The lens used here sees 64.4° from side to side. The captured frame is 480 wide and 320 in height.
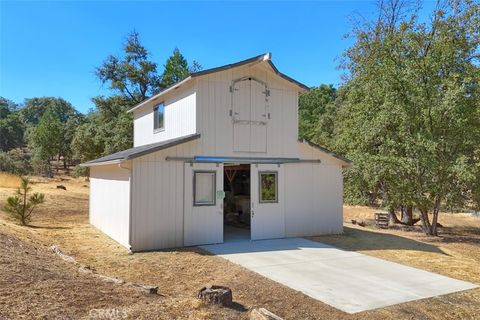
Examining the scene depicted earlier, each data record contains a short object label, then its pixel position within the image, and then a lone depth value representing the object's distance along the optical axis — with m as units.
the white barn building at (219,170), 10.44
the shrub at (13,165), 40.62
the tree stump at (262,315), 4.98
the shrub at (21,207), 14.12
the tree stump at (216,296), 5.58
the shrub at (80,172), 38.68
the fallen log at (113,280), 5.94
